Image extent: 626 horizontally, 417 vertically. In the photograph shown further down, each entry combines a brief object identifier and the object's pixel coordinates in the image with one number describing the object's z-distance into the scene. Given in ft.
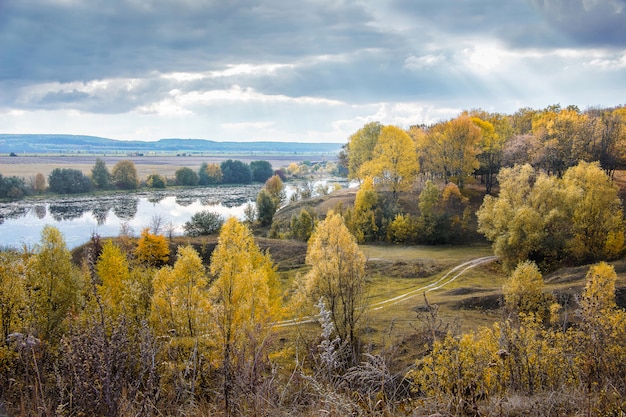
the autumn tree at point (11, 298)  67.77
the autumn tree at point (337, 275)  93.97
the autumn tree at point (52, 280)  81.87
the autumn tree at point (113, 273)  89.00
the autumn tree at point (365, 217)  230.68
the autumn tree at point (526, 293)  111.10
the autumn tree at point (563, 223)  164.76
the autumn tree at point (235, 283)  70.69
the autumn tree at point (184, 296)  74.46
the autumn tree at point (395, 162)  250.98
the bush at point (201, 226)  235.20
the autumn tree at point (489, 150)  255.29
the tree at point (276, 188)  349.20
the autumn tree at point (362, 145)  297.53
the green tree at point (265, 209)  278.67
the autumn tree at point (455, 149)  248.11
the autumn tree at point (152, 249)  177.99
